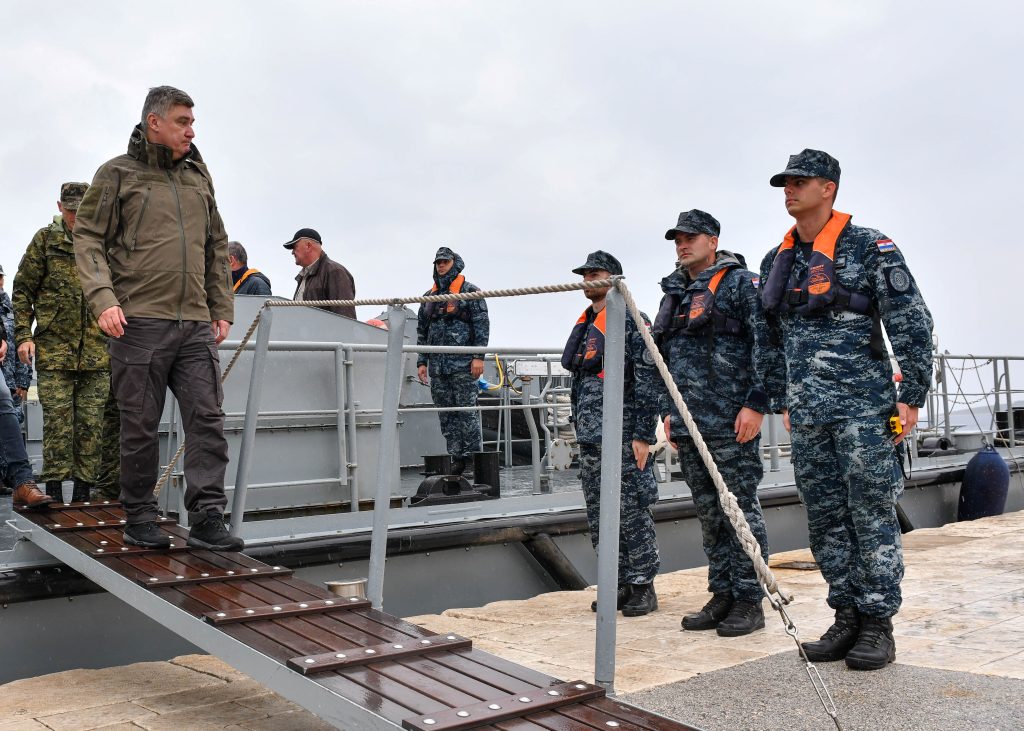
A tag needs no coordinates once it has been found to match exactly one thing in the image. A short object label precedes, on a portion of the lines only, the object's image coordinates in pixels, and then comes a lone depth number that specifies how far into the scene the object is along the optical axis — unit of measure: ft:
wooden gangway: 7.59
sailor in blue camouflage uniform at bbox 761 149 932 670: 10.69
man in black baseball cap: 21.74
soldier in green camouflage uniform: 14.80
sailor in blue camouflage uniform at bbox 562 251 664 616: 14.21
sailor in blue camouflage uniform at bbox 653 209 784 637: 13.33
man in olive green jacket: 11.73
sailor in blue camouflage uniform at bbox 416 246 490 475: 22.53
